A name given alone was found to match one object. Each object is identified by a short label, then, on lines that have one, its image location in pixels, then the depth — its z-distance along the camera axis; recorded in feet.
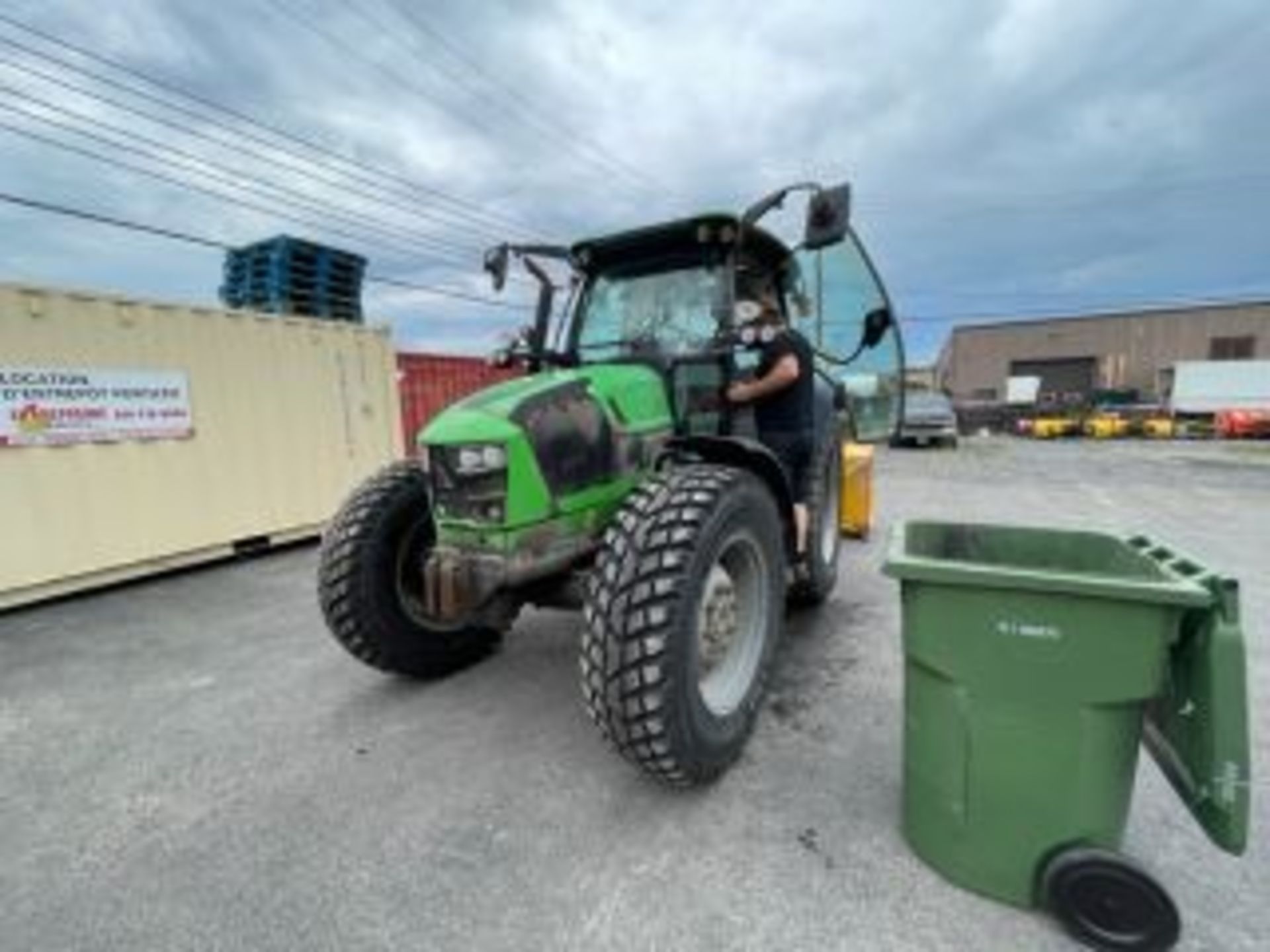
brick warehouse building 134.31
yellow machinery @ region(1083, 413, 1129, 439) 79.97
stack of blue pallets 25.98
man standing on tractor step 10.31
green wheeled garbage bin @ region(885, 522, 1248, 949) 5.37
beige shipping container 17.31
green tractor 7.29
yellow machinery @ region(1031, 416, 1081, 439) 81.46
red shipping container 31.32
